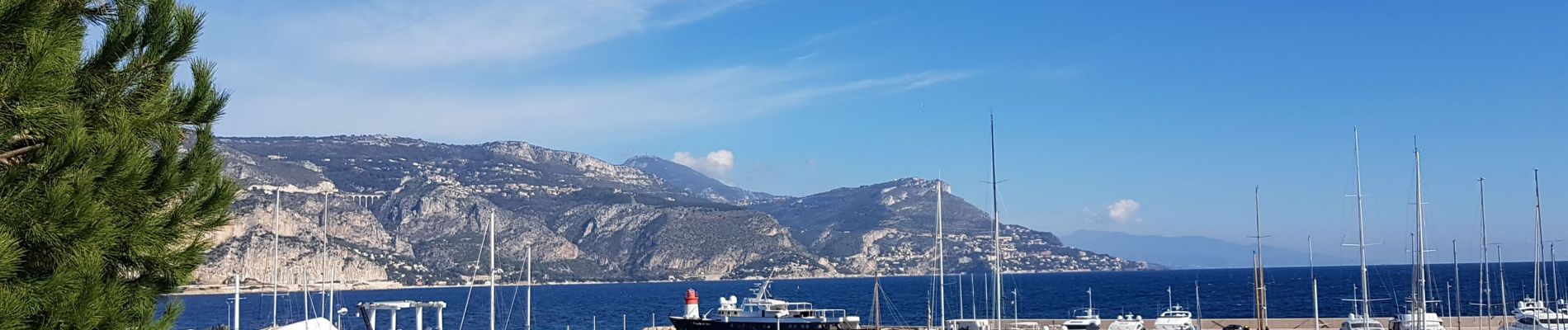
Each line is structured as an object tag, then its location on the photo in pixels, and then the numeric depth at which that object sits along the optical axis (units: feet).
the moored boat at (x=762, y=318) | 173.99
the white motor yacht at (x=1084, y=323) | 167.84
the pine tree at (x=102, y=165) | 31.07
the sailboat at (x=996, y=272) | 134.41
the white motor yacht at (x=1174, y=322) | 166.40
